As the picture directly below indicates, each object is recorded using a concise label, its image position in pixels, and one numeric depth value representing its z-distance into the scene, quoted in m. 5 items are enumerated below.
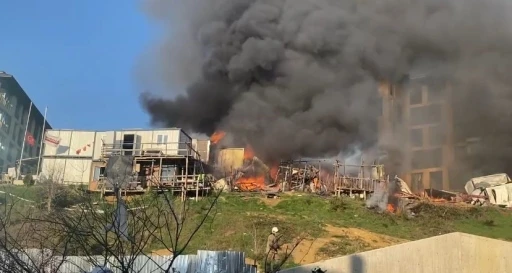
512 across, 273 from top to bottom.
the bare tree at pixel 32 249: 7.70
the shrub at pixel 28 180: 27.86
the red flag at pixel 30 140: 44.11
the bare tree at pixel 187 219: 19.04
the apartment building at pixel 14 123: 44.22
